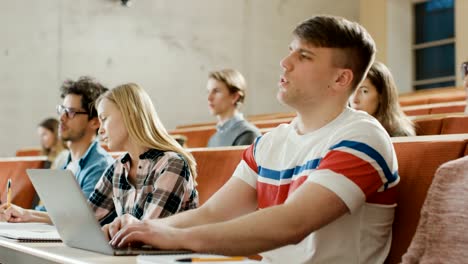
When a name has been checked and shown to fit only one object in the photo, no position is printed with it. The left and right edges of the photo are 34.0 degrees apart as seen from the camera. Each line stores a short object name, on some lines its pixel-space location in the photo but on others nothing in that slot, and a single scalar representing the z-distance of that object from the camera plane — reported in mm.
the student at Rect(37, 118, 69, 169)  4682
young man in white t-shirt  1207
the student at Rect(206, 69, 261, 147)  3631
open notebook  1476
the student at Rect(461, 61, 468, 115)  2419
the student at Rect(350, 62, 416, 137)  2572
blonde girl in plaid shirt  1869
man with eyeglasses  2591
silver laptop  1204
